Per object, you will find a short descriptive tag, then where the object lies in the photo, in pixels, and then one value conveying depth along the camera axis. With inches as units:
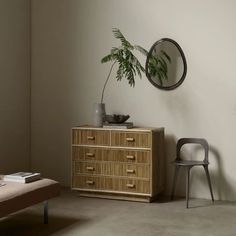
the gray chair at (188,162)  177.6
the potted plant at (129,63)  189.2
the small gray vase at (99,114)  194.5
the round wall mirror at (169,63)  193.0
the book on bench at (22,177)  148.9
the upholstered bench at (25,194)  131.2
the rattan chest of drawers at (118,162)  182.9
